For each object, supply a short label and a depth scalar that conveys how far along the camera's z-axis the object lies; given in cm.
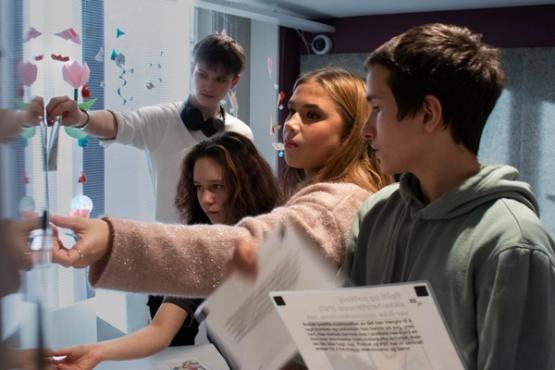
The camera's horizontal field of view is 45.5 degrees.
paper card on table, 149
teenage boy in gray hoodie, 77
